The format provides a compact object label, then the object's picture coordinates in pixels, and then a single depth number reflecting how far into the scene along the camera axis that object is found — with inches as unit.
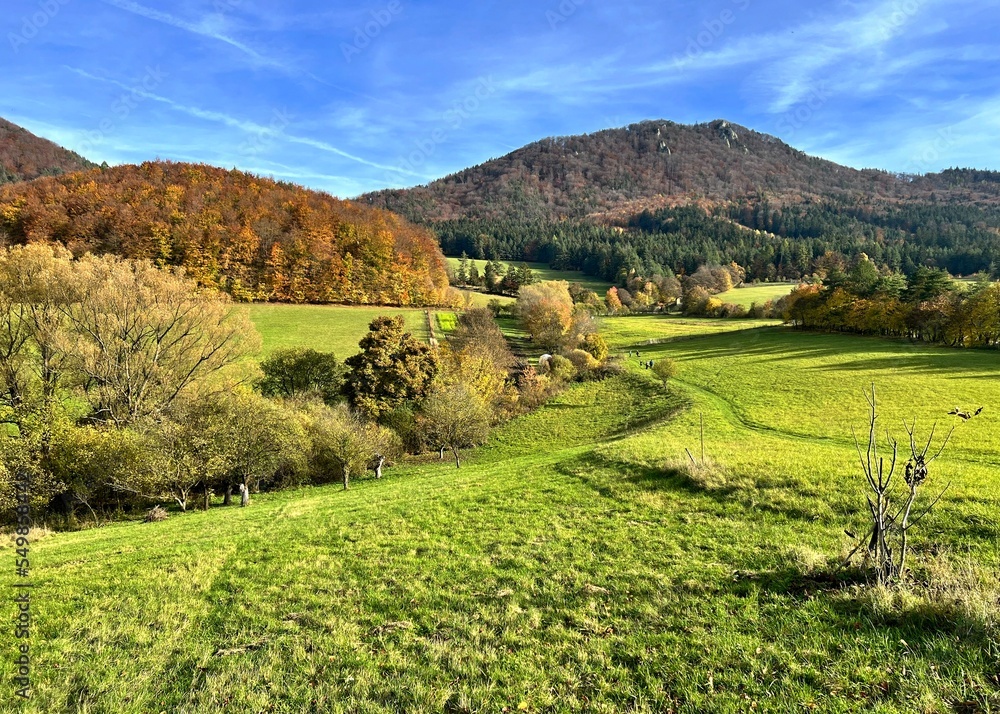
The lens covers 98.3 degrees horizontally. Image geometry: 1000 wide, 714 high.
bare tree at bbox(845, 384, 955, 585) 323.0
